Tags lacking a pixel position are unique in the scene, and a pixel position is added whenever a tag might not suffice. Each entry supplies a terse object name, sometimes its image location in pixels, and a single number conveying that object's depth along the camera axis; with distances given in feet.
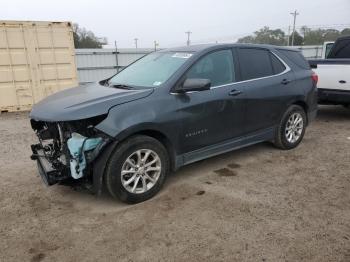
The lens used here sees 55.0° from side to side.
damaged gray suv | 11.58
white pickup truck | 23.62
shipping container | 31.65
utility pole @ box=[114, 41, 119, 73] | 47.67
